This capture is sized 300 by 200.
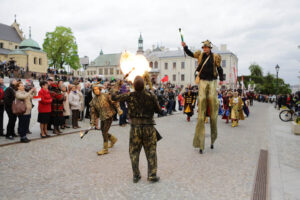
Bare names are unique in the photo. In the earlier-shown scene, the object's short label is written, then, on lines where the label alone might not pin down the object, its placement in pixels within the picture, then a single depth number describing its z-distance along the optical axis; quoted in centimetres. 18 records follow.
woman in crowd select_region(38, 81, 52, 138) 836
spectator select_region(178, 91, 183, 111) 1941
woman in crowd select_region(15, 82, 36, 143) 758
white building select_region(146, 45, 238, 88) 6819
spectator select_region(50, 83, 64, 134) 907
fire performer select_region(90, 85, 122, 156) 632
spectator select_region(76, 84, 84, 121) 1116
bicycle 1444
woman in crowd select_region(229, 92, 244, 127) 1168
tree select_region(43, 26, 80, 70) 5331
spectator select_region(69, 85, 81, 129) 1062
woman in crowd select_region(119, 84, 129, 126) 1154
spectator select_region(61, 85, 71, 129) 997
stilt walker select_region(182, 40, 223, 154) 634
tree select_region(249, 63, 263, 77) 9250
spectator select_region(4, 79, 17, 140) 789
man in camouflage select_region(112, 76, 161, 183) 409
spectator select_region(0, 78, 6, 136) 810
